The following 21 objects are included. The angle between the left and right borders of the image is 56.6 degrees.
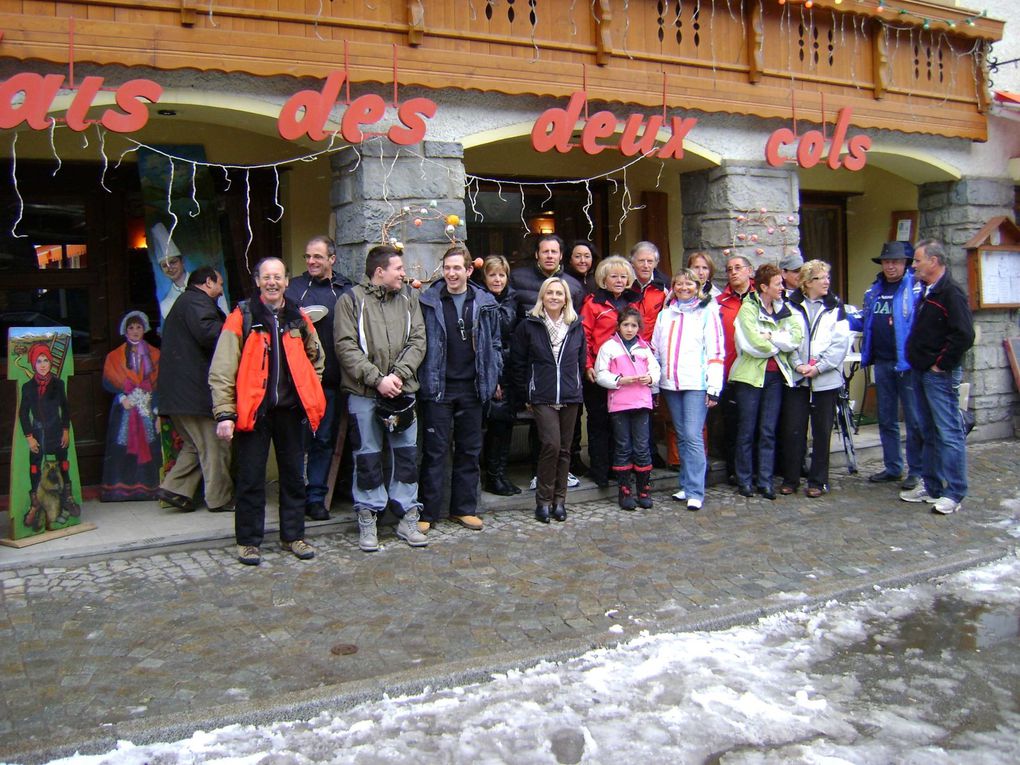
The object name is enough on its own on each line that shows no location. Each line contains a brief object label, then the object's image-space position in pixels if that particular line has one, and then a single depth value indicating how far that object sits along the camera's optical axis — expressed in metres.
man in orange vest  5.70
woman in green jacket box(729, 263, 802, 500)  7.40
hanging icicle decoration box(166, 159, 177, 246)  7.09
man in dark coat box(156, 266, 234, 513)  6.73
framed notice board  10.00
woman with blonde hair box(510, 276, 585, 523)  6.80
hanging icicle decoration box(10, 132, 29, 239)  6.97
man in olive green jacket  6.15
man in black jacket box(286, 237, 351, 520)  6.59
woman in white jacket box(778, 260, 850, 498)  7.52
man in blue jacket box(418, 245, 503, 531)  6.47
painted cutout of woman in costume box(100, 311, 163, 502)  7.36
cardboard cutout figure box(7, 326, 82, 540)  6.11
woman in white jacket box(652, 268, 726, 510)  7.24
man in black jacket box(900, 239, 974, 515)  6.91
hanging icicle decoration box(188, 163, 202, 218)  7.56
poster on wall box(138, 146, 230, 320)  7.38
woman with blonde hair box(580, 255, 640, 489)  7.18
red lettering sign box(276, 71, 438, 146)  6.26
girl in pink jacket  7.10
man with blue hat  7.75
